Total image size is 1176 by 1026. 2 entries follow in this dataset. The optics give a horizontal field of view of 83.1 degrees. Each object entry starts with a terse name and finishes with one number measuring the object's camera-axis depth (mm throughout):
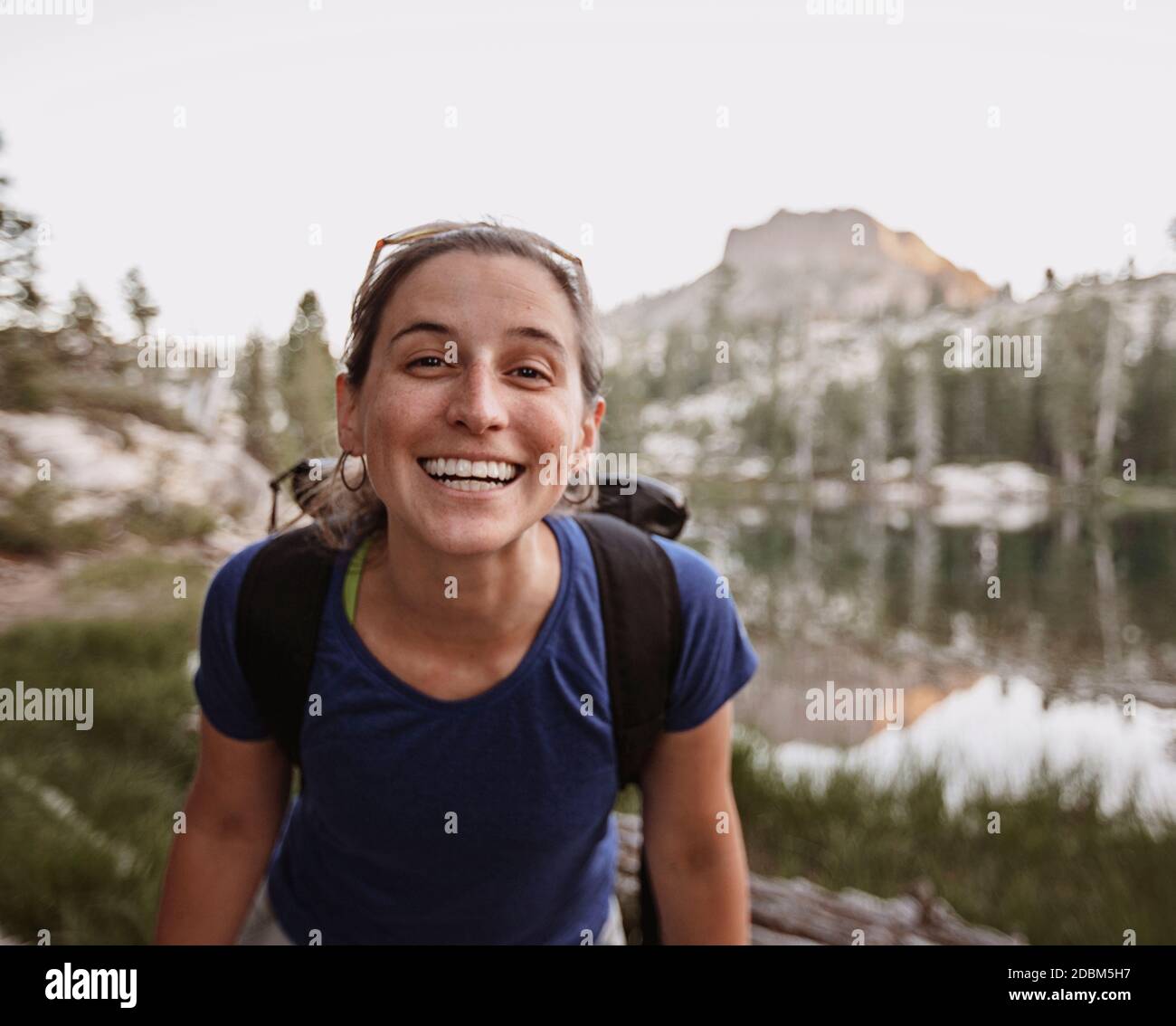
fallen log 1448
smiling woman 738
